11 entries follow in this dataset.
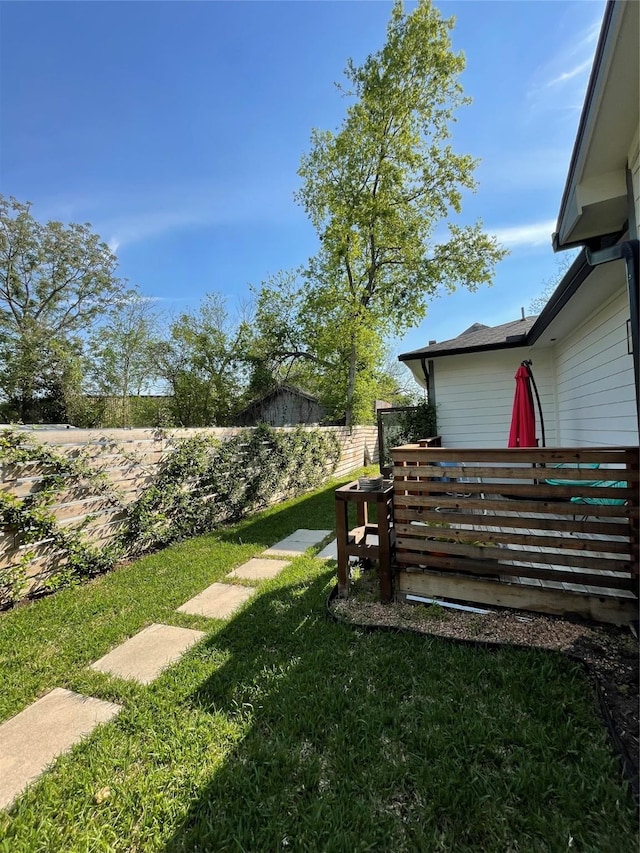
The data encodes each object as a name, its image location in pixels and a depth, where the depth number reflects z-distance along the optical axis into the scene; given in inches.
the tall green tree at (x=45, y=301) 749.3
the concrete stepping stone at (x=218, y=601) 123.6
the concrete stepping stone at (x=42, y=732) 65.6
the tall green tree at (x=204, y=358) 729.0
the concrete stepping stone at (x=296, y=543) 183.3
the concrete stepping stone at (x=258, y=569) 153.9
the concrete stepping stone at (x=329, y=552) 174.4
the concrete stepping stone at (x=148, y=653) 94.0
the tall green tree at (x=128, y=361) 749.3
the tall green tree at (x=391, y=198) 492.4
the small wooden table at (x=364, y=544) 119.7
